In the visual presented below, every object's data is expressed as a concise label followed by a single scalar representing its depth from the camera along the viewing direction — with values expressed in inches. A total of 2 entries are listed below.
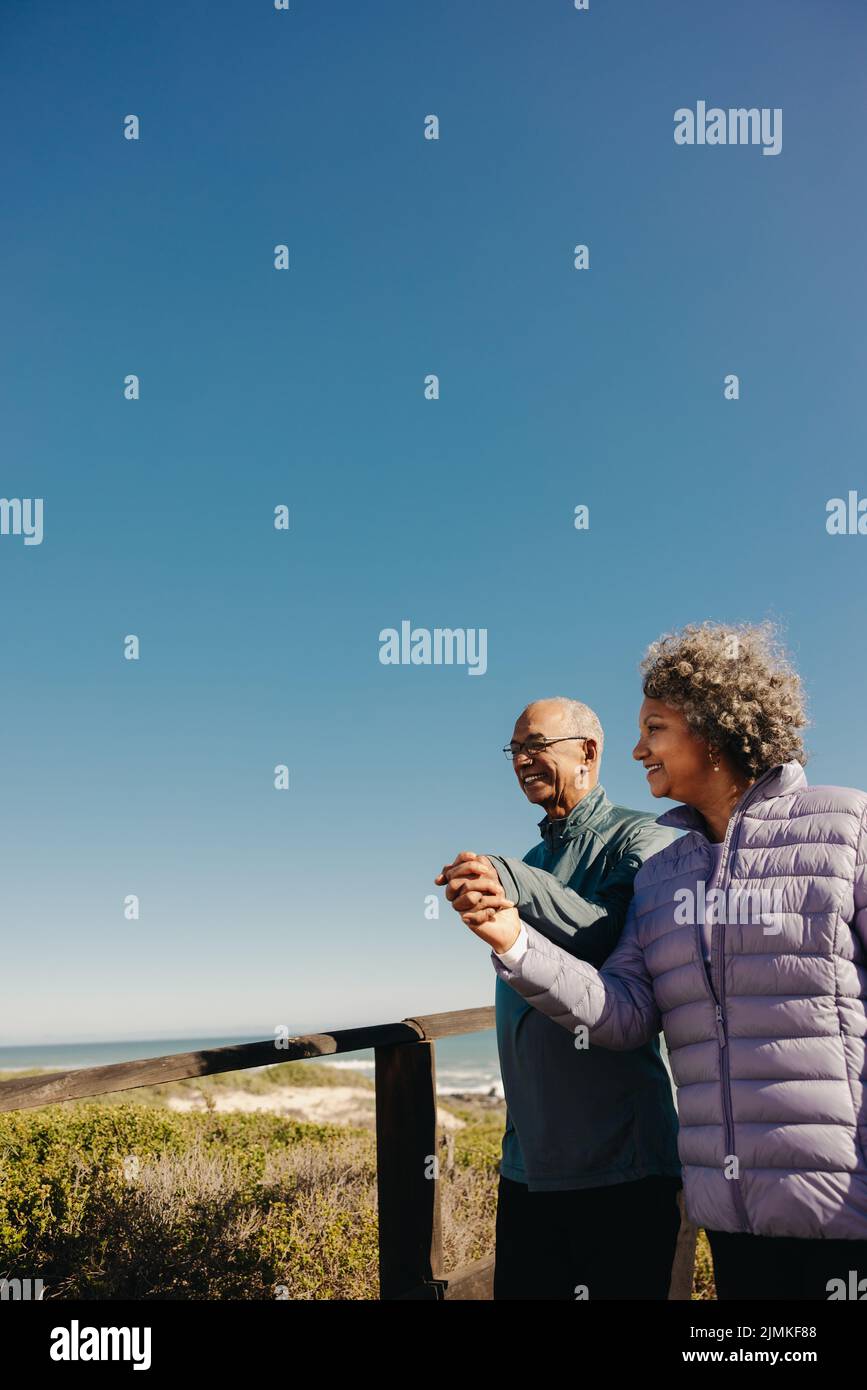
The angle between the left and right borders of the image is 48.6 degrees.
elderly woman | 67.4
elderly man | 84.9
